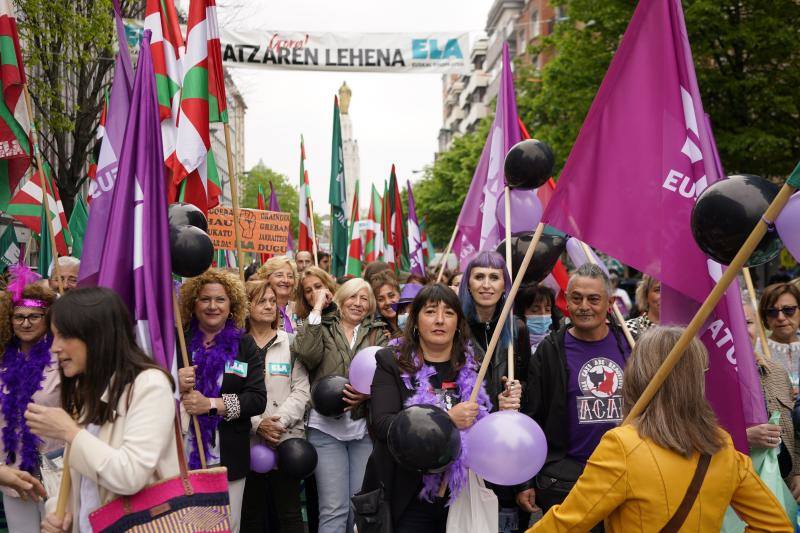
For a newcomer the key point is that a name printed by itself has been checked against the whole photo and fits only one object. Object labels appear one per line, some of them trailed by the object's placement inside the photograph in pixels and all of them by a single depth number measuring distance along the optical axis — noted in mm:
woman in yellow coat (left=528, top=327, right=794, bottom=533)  2607
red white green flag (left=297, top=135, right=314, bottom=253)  11541
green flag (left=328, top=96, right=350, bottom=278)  11328
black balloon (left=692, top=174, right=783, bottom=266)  3064
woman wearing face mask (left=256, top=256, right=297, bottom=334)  6758
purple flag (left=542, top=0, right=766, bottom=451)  3576
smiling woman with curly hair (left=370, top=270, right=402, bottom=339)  6604
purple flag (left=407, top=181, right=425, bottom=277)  14054
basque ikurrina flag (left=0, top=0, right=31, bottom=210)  5219
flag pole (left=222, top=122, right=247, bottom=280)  4707
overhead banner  13453
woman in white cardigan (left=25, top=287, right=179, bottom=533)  2781
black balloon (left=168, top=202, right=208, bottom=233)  4730
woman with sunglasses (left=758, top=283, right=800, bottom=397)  5711
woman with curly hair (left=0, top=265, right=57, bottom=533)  4402
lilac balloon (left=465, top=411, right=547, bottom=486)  3666
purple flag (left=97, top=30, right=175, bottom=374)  3770
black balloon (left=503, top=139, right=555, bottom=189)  4789
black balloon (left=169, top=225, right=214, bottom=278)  4309
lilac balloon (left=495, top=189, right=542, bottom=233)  5809
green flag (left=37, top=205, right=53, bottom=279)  8125
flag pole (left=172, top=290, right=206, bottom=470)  3967
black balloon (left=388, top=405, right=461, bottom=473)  3463
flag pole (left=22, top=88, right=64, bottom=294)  4488
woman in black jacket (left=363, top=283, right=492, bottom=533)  3801
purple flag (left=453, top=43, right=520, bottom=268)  5891
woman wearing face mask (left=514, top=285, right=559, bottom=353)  6566
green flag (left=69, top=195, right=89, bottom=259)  10125
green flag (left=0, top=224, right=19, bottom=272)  9727
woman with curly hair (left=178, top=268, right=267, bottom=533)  4746
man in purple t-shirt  4199
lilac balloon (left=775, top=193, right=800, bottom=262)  2846
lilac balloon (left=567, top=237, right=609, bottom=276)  6262
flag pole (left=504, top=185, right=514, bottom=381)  4135
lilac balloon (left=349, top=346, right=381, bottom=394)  4996
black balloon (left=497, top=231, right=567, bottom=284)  4852
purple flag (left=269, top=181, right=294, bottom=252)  14258
